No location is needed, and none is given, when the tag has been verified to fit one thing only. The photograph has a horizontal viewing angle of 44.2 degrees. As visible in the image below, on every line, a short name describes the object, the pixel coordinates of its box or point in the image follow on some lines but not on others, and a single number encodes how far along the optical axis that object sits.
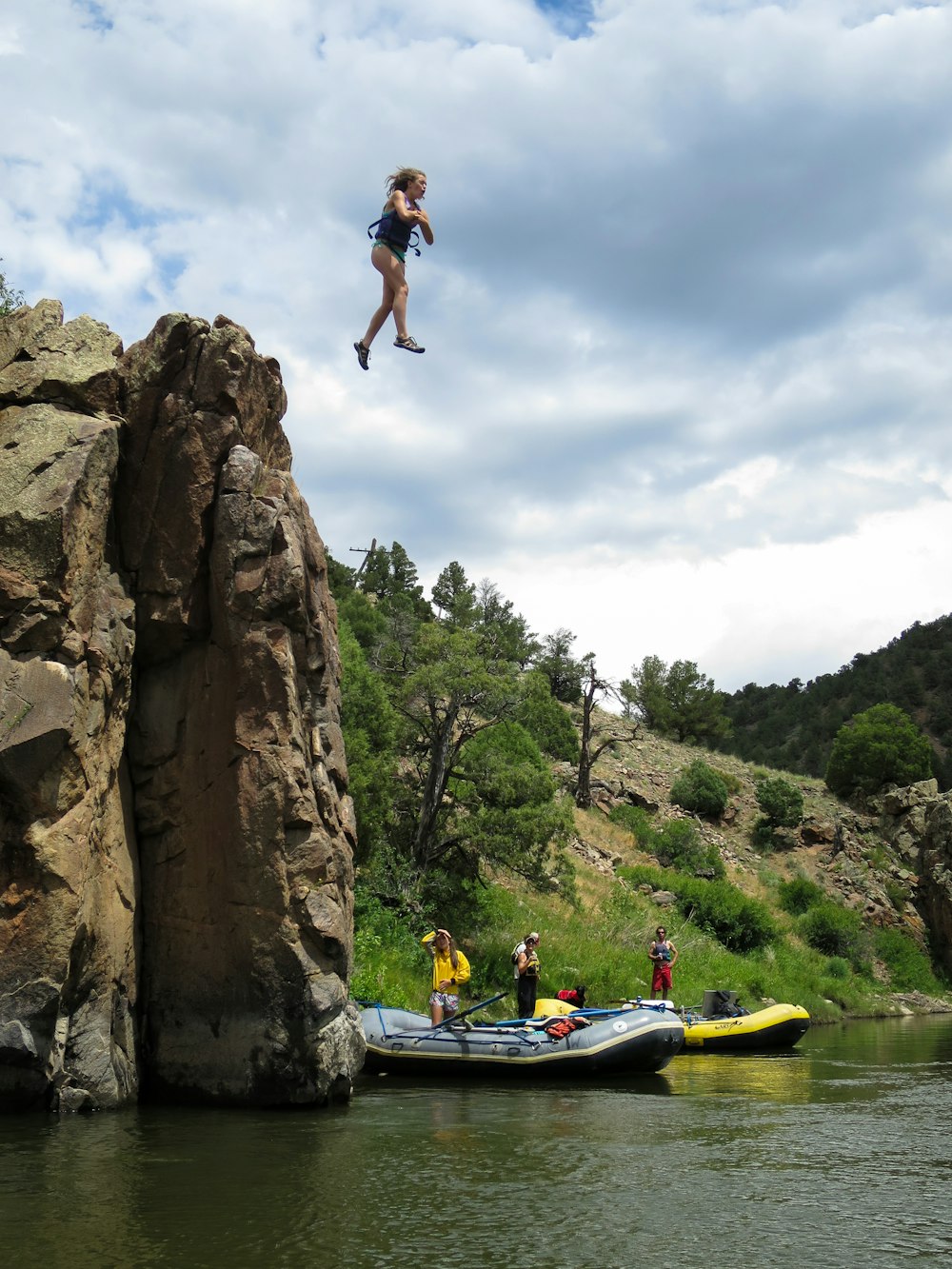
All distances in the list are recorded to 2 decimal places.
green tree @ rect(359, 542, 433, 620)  61.41
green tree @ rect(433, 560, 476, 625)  61.02
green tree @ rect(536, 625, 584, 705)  60.41
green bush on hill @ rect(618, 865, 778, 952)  36.16
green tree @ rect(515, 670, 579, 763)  25.88
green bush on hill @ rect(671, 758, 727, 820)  52.16
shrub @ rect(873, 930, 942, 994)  39.75
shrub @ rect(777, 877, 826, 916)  42.19
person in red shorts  26.09
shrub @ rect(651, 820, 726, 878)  43.31
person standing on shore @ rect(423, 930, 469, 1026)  18.58
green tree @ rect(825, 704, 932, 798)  57.69
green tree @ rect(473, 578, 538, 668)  57.19
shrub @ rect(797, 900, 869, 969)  39.34
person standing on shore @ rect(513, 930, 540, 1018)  20.69
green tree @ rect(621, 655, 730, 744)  71.00
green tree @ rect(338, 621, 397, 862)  24.86
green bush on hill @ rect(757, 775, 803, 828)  51.31
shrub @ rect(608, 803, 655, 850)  44.63
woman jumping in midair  9.19
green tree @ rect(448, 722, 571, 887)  25.03
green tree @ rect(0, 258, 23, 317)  26.39
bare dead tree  47.34
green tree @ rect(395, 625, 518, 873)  25.45
